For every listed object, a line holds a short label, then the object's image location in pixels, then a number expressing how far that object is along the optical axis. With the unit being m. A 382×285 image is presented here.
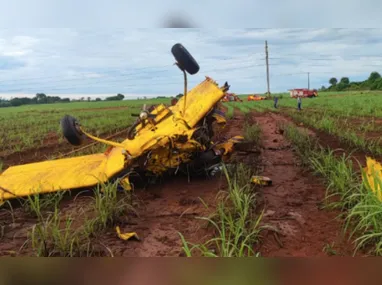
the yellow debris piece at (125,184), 3.49
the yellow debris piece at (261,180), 3.80
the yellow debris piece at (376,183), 2.39
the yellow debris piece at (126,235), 2.64
